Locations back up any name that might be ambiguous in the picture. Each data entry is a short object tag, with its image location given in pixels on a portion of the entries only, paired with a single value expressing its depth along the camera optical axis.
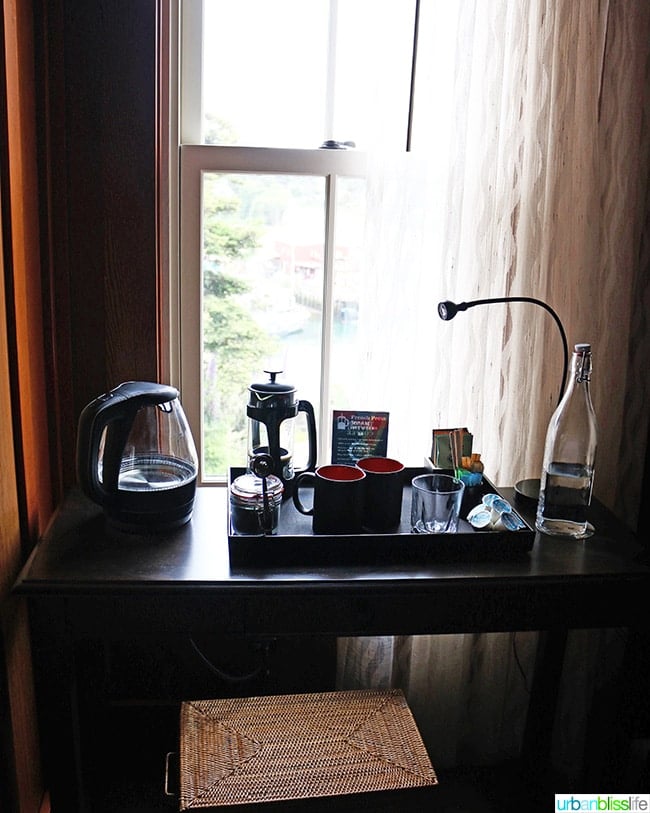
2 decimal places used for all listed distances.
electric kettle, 1.33
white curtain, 1.58
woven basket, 1.32
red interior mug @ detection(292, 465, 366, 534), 1.36
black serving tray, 1.31
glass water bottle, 1.48
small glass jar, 1.35
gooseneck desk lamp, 1.47
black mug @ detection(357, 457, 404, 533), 1.39
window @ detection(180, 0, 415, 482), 1.72
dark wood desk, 1.24
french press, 1.49
